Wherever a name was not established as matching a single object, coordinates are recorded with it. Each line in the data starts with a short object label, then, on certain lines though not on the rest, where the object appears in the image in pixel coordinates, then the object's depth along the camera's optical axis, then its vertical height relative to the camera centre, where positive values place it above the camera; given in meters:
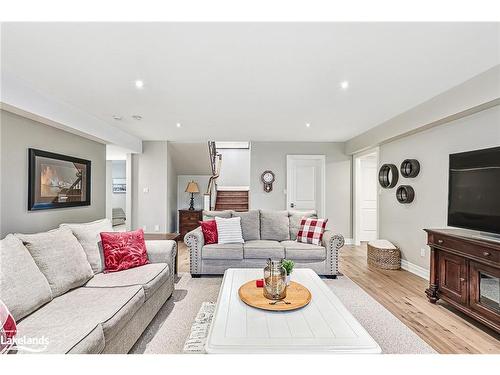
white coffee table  1.49 -0.89
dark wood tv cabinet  2.27 -0.80
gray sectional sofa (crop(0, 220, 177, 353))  1.52 -0.83
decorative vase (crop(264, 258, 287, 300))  2.11 -0.75
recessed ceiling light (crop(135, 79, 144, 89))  2.65 +1.06
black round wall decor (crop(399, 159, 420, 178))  3.93 +0.34
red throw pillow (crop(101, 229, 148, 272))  2.70 -0.67
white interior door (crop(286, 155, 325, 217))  6.20 +0.14
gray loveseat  3.77 -0.94
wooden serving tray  1.96 -0.87
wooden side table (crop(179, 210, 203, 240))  6.42 -0.76
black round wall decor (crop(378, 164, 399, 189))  4.51 +0.25
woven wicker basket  4.27 -1.12
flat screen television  2.43 +0.00
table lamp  6.77 -0.03
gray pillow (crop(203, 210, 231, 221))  4.41 -0.44
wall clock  6.15 +0.22
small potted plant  2.28 -0.67
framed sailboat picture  2.99 +0.08
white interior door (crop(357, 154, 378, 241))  6.43 -0.21
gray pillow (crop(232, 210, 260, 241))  4.30 -0.59
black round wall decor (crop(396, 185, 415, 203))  4.06 -0.06
